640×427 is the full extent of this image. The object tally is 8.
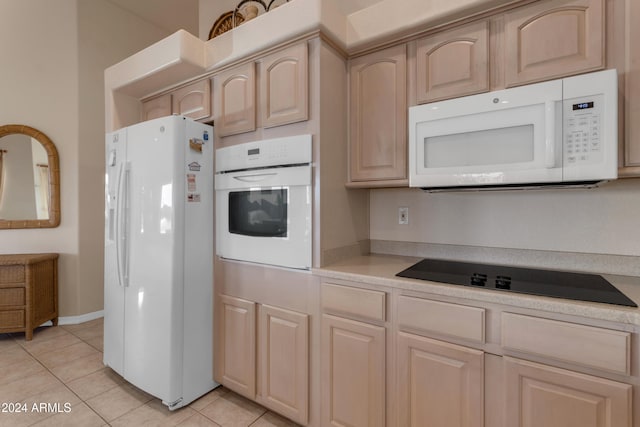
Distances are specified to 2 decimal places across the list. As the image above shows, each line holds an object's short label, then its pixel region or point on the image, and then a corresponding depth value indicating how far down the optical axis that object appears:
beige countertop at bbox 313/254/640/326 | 1.03
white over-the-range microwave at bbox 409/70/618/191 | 1.22
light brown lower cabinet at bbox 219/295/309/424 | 1.72
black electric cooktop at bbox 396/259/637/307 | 1.15
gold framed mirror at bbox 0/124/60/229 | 3.15
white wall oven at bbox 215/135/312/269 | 1.71
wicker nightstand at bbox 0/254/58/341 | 2.86
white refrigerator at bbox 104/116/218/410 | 1.91
